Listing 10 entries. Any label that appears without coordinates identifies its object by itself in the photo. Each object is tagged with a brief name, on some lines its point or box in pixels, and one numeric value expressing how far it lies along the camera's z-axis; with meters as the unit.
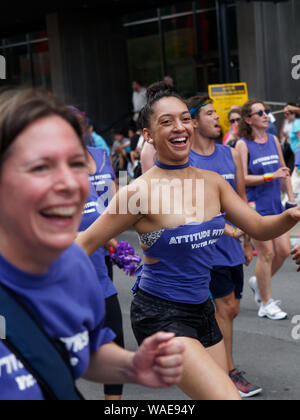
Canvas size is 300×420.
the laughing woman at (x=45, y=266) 1.62
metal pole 13.41
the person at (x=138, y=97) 21.36
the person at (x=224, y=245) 5.08
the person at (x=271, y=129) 11.27
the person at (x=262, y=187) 6.95
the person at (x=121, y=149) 18.41
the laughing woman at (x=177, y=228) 3.38
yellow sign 13.04
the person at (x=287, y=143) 14.05
